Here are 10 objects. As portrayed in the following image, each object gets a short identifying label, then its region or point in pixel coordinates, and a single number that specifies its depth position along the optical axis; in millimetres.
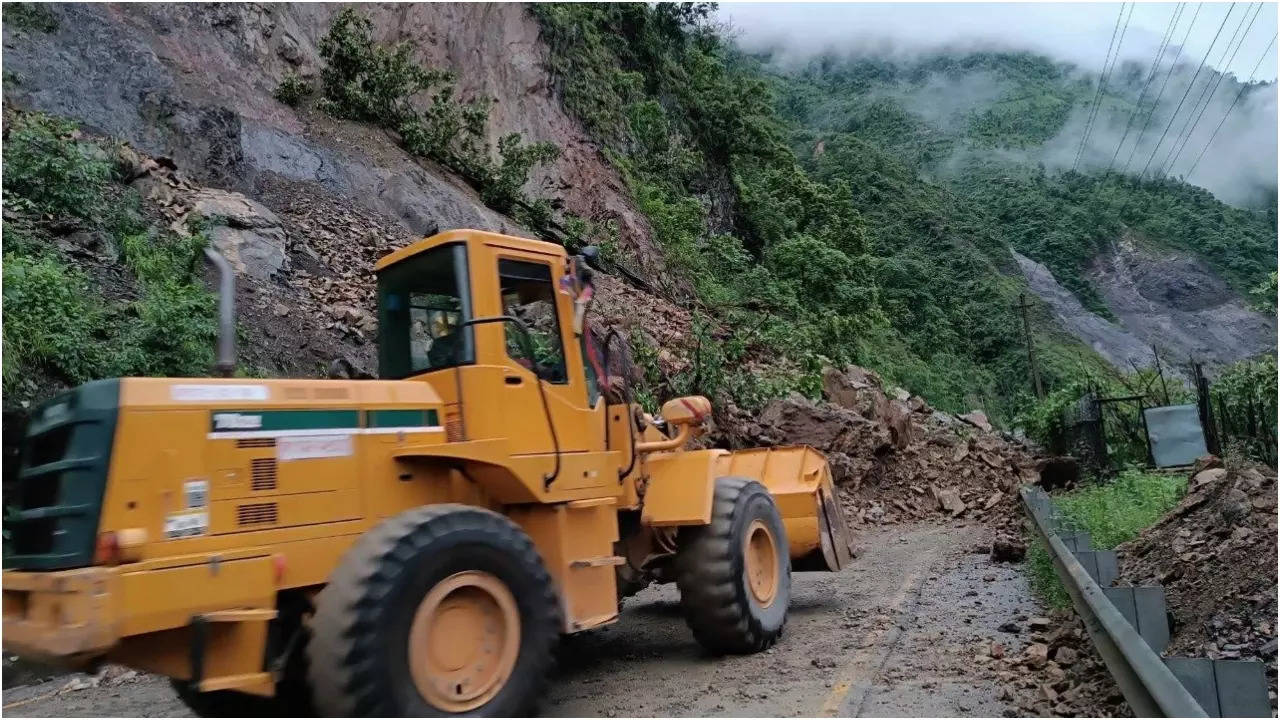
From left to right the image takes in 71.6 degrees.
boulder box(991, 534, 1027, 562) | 10289
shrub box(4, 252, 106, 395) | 8312
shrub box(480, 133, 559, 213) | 19531
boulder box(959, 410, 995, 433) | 22375
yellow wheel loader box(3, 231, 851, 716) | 3867
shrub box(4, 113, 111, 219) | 10734
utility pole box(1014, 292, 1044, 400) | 34531
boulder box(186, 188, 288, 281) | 12508
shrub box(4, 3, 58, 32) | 13898
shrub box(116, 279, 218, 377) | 8891
